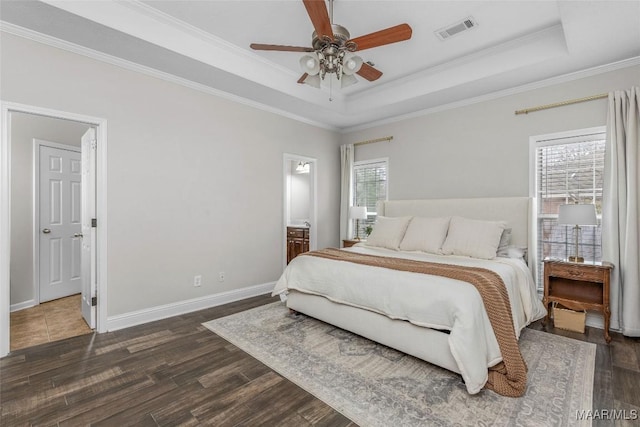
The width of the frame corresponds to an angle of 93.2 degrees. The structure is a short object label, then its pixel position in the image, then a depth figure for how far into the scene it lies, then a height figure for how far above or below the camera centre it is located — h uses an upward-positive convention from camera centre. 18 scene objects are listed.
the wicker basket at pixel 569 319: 2.96 -1.07
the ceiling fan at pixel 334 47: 2.11 +1.26
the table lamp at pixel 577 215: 2.88 -0.04
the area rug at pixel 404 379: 1.78 -1.20
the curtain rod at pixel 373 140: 4.93 +1.18
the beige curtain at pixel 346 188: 5.43 +0.40
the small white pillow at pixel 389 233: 3.82 -0.29
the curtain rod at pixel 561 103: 3.15 +1.20
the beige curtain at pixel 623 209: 2.87 +0.02
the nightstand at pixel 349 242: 4.93 -0.53
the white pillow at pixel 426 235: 3.50 -0.30
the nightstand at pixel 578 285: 2.81 -0.77
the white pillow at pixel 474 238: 3.15 -0.30
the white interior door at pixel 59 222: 4.00 -0.19
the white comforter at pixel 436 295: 1.94 -0.69
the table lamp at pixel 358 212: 4.87 -0.03
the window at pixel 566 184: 3.25 +0.31
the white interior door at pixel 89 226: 3.03 -0.18
